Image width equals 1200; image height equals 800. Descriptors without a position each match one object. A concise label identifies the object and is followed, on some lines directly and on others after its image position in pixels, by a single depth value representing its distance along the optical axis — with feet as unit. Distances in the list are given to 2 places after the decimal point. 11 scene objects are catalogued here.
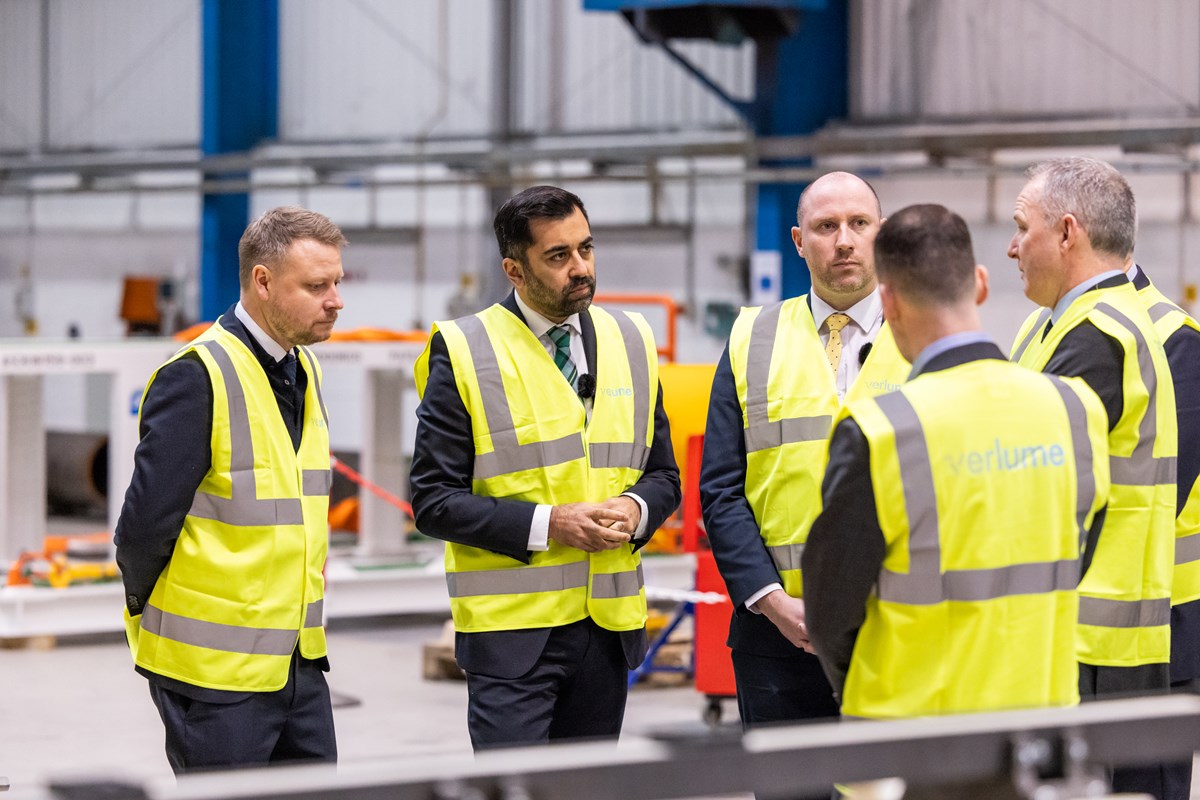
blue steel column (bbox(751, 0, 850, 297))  80.89
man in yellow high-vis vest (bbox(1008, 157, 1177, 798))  19.71
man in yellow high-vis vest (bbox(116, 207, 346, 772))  20.17
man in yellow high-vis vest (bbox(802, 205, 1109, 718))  14.82
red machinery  43.02
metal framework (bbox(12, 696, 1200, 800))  11.43
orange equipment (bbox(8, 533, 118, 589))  56.42
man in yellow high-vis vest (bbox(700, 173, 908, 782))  20.77
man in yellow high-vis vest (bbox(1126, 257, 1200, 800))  21.73
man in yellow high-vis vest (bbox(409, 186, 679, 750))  21.06
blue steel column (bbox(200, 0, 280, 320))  94.46
